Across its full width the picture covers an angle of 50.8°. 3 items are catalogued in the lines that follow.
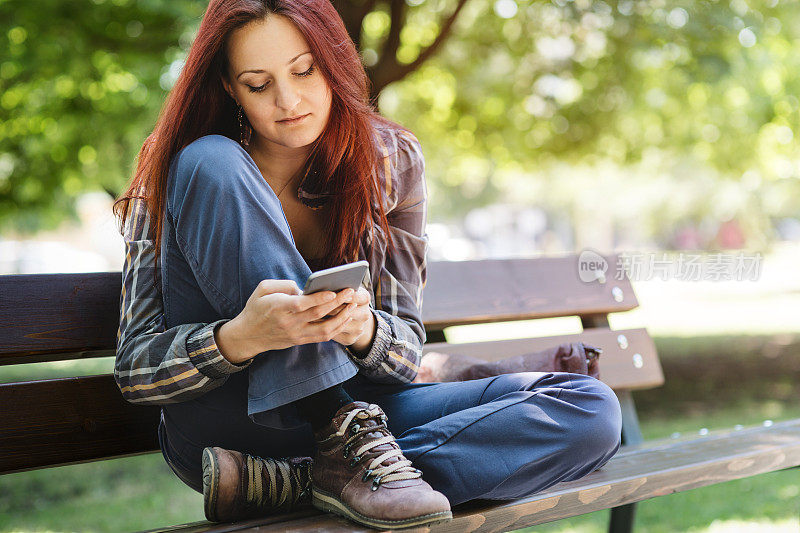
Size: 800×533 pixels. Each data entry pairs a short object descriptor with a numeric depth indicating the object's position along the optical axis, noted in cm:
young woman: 174
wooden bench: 196
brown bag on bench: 236
